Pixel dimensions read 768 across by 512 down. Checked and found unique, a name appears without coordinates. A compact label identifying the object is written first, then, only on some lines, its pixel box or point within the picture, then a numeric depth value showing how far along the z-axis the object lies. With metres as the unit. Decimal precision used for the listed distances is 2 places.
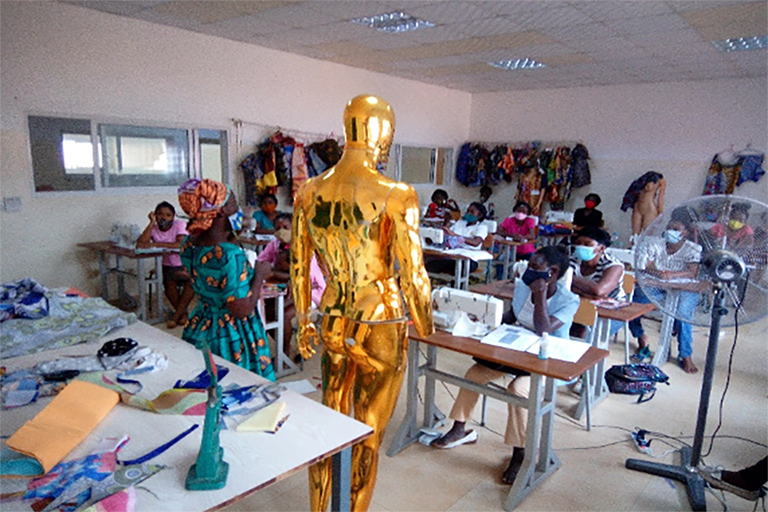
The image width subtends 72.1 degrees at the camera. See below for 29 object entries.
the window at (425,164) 9.18
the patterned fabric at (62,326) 2.13
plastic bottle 2.36
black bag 3.63
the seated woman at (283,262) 3.93
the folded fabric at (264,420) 1.52
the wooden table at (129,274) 4.83
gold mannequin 1.79
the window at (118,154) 5.07
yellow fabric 1.33
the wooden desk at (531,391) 2.33
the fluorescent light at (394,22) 5.06
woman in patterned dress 2.19
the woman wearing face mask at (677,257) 2.42
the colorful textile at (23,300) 2.40
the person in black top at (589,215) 7.52
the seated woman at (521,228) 6.66
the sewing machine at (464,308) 2.69
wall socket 4.79
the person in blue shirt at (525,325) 2.68
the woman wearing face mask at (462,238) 5.73
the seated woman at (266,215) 6.05
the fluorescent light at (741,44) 5.46
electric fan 2.29
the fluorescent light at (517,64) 6.91
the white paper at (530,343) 2.43
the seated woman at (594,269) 3.60
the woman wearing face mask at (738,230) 2.28
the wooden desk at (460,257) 5.33
